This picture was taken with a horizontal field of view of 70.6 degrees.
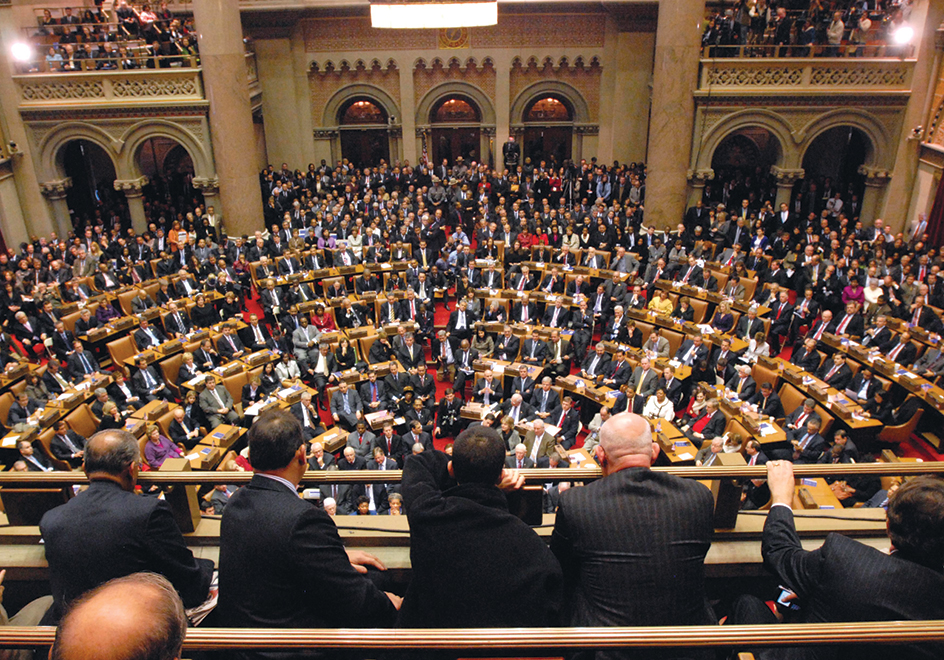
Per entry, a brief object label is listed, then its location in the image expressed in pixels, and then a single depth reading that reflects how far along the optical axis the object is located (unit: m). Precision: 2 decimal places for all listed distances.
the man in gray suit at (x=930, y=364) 10.41
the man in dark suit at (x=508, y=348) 12.62
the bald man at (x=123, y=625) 1.43
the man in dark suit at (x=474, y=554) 2.25
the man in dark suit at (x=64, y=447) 9.70
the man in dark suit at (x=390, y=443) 9.93
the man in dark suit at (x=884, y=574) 2.15
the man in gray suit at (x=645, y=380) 11.20
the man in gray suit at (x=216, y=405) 11.06
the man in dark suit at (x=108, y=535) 2.46
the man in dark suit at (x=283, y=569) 2.30
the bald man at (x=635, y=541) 2.29
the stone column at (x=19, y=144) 17.59
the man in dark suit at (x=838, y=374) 10.84
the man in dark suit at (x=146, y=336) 12.80
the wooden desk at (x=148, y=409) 10.28
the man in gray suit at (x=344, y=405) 11.05
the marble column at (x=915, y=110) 16.34
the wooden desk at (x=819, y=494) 7.78
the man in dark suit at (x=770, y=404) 10.32
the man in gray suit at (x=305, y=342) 12.57
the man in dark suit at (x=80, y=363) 11.77
